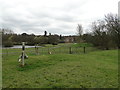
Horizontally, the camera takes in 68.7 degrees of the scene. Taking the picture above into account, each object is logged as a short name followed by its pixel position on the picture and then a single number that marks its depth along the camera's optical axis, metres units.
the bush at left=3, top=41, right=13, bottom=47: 31.13
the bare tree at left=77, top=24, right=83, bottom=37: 38.51
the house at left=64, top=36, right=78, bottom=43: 74.26
